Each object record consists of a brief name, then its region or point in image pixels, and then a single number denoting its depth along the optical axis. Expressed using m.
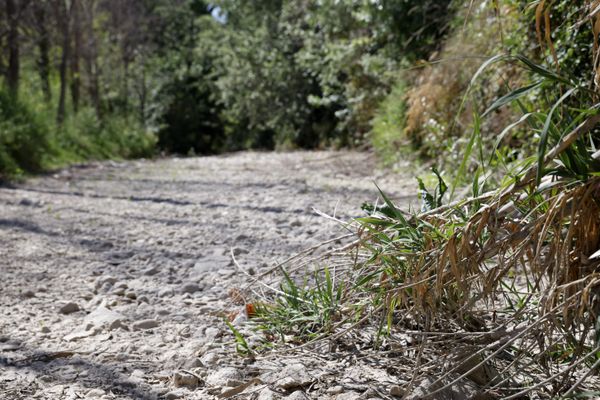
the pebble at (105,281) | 3.59
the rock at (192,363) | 2.24
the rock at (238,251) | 4.11
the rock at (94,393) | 2.07
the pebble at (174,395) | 2.05
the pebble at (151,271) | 3.81
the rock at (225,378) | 2.06
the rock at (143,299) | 3.24
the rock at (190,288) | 3.39
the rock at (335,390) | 1.96
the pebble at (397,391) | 1.92
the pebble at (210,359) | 2.27
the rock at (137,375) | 2.22
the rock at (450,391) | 1.87
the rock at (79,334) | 2.69
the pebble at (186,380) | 2.14
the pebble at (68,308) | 3.11
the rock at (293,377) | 2.00
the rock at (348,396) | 1.91
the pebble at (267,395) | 1.94
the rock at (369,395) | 1.89
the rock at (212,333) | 2.57
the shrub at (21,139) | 9.01
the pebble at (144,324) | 2.82
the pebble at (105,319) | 2.82
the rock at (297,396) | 1.92
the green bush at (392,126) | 9.81
